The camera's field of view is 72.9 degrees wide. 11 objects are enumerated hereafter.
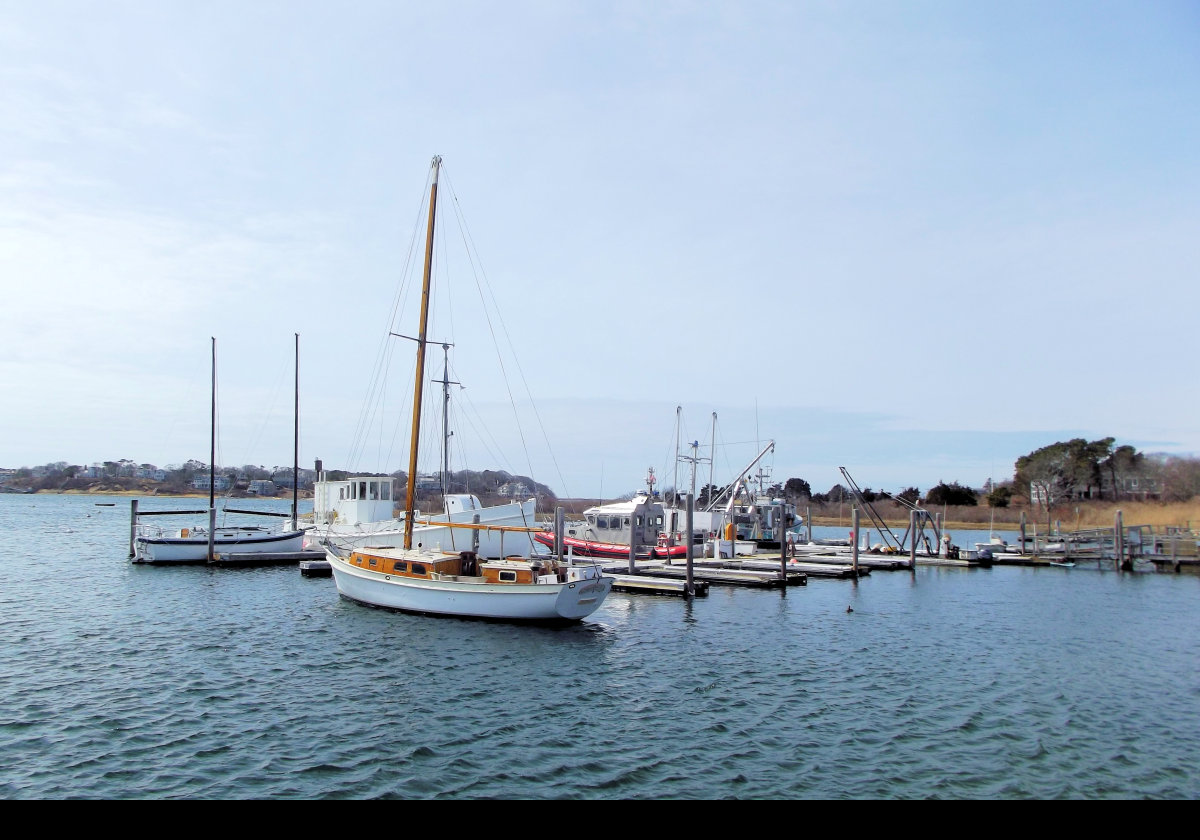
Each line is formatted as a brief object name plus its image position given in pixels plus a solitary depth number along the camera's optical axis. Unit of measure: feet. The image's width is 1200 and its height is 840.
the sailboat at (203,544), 148.97
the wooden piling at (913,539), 161.93
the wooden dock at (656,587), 116.47
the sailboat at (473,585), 86.28
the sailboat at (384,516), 147.74
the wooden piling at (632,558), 129.40
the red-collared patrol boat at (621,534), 165.78
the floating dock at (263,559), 149.18
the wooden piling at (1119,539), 164.25
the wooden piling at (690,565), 114.32
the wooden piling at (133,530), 155.22
